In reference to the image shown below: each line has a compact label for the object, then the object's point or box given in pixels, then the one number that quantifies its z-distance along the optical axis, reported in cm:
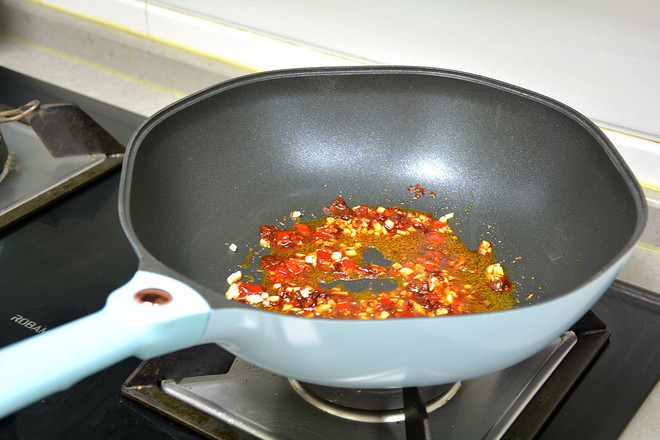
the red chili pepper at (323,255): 85
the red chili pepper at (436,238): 88
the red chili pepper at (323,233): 88
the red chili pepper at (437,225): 90
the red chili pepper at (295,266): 83
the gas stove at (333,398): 65
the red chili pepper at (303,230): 89
